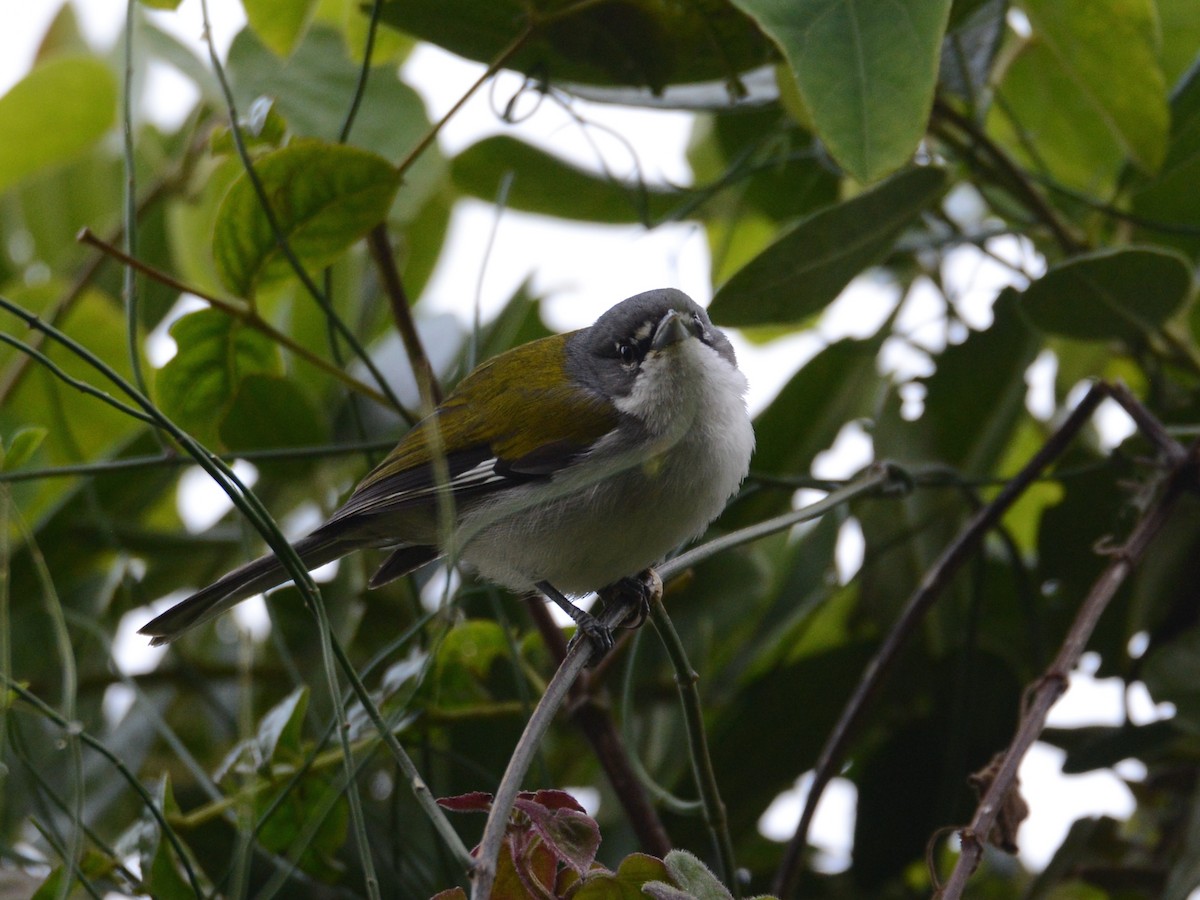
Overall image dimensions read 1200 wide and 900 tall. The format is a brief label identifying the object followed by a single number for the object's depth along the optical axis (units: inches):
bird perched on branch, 187.0
